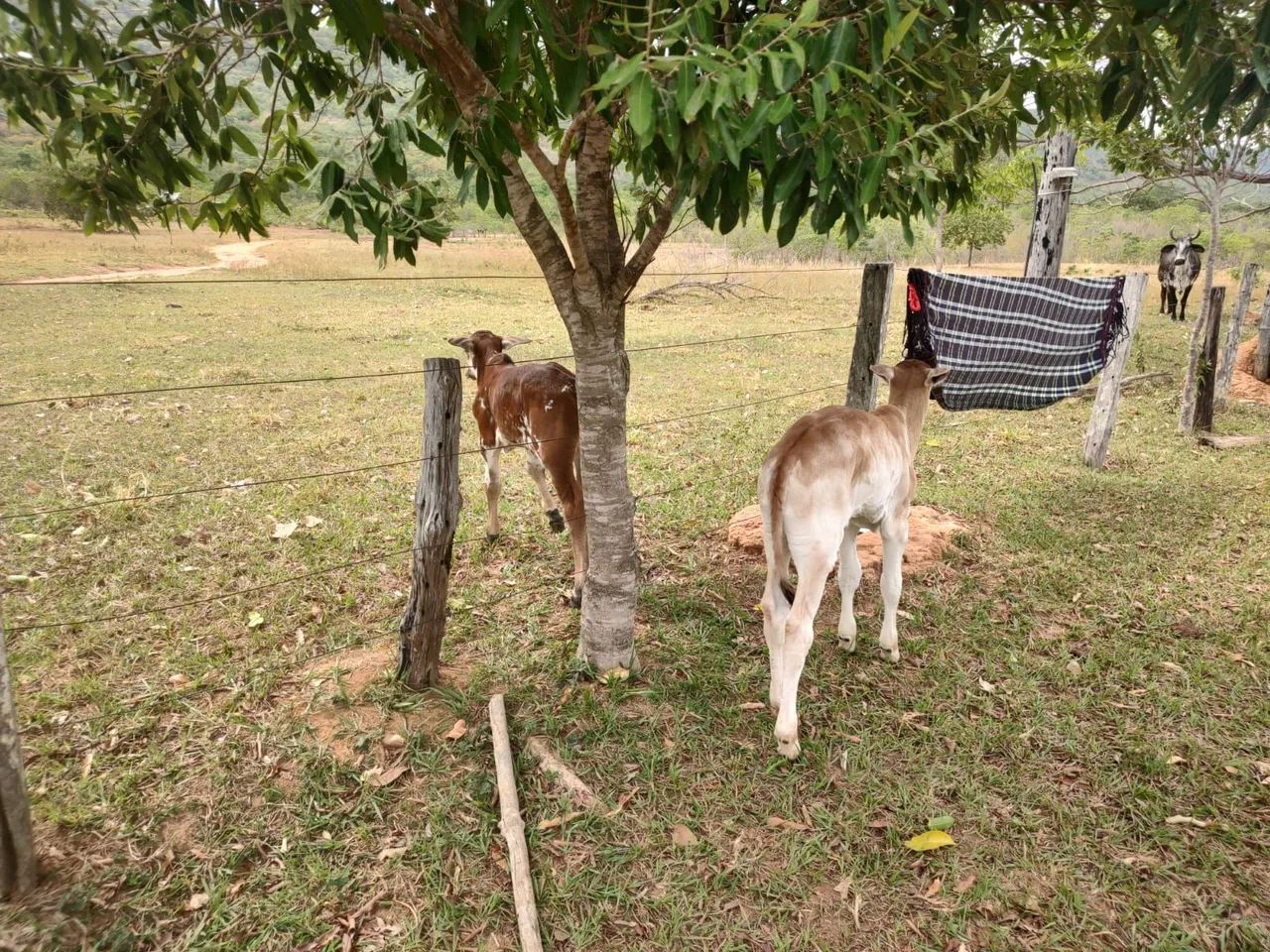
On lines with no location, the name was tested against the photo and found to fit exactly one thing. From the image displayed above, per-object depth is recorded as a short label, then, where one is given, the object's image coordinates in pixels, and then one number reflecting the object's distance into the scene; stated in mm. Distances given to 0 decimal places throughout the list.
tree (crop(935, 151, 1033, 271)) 12844
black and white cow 14422
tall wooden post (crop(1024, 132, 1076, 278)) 6633
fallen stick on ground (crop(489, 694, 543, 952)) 2562
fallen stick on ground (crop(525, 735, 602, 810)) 3131
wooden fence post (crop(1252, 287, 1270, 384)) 10586
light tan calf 3443
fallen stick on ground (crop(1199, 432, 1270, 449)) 7988
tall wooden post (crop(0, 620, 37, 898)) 2467
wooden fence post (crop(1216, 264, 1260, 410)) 9180
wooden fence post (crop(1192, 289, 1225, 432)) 7996
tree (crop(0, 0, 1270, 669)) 1763
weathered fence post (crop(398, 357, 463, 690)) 3436
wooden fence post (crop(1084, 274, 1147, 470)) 6379
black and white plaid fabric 5336
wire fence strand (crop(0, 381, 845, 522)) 4703
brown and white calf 4680
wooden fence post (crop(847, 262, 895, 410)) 4691
